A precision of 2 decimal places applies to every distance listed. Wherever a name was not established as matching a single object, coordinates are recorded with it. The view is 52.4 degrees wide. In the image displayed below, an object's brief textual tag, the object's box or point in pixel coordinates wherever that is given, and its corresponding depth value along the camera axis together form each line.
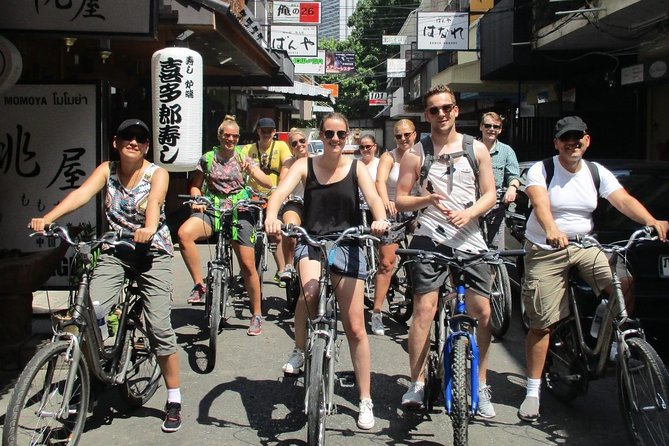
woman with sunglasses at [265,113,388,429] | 4.36
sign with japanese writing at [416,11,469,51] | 19.30
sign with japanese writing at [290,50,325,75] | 24.88
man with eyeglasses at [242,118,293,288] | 7.54
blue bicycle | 3.84
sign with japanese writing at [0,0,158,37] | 6.16
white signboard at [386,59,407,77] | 36.84
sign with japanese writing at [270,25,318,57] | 23.20
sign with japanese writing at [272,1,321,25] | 23.55
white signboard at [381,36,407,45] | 31.48
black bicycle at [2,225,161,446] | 3.54
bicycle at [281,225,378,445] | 3.74
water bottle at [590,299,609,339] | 4.48
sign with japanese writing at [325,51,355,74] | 39.81
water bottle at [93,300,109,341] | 4.17
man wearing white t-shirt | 4.58
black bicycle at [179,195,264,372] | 5.64
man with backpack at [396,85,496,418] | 4.40
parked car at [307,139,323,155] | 31.71
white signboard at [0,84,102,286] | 6.34
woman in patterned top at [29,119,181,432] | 4.38
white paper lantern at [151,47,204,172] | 7.59
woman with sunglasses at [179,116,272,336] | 6.49
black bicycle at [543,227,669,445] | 3.78
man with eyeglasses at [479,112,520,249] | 7.26
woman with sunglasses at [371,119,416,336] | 6.70
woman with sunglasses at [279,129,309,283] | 7.11
